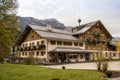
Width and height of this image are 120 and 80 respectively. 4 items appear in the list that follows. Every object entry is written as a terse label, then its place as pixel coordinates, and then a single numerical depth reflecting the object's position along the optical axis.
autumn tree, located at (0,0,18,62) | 11.76
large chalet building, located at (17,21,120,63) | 21.01
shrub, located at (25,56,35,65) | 16.19
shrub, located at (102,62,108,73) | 10.48
